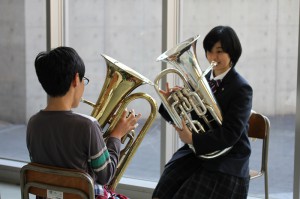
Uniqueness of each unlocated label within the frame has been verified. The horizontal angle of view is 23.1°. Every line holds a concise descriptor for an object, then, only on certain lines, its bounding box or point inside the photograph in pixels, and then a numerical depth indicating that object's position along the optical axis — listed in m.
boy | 2.70
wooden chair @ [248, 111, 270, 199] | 3.87
